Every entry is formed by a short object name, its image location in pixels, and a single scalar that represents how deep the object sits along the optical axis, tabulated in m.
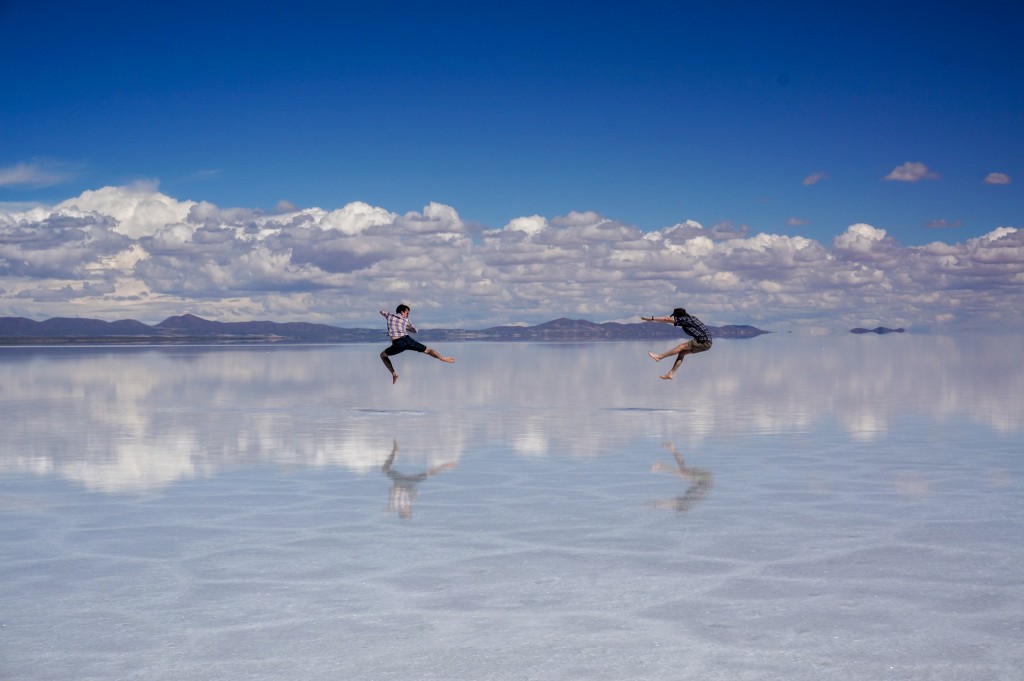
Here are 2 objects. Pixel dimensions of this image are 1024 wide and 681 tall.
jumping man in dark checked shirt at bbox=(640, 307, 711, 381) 24.05
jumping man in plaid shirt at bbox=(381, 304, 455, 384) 24.98
